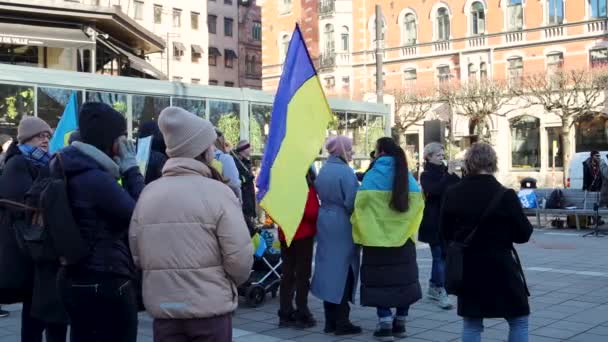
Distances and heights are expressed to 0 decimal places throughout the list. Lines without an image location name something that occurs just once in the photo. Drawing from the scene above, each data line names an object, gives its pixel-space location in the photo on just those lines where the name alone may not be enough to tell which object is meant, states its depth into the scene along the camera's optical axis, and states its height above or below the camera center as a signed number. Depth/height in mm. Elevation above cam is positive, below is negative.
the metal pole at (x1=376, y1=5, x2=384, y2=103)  19672 +3655
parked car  21355 +93
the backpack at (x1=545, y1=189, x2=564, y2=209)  17891 -655
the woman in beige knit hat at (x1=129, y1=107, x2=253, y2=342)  3316 -348
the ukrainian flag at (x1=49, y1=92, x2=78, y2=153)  8078 +628
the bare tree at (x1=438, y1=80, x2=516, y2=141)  41125 +4531
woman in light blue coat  6855 -625
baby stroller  8297 -1171
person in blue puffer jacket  3803 -430
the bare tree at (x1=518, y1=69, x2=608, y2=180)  37000 +4360
